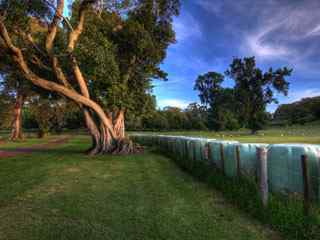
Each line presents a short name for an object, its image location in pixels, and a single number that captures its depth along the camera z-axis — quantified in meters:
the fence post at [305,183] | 3.36
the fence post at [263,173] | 3.96
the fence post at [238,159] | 5.20
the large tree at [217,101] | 52.00
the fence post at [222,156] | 6.07
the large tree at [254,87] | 42.59
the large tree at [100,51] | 11.01
